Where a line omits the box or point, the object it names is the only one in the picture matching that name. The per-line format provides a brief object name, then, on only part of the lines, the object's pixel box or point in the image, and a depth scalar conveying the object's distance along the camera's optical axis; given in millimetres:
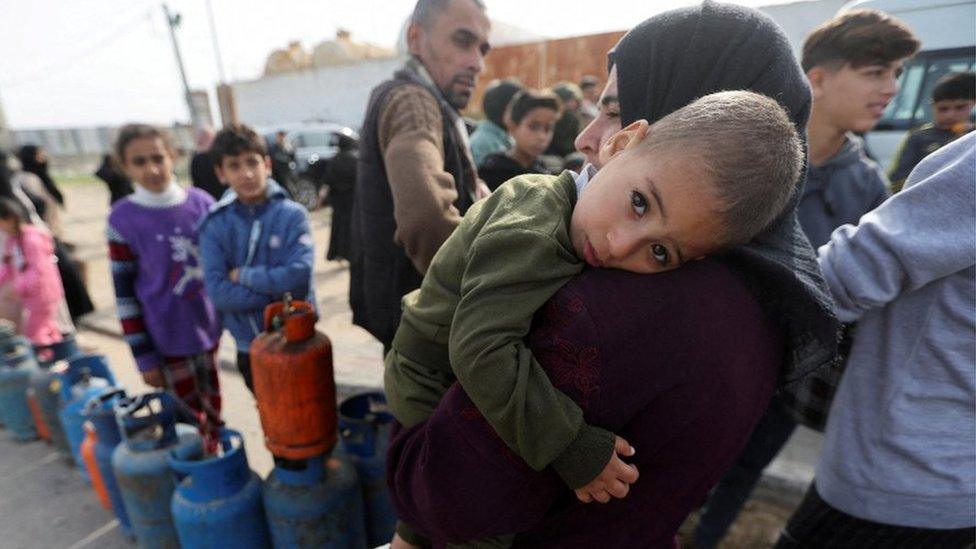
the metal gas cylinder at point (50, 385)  3174
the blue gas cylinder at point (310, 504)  1845
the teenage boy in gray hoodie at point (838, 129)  1710
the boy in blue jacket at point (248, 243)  2346
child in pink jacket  3467
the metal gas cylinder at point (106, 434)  2379
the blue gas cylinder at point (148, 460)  2186
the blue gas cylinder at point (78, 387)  2826
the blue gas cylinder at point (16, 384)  3422
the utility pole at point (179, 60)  14836
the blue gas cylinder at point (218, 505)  1873
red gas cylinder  1504
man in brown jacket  1532
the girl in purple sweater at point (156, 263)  2557
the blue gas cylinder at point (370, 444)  2047
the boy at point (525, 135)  3232
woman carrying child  742
